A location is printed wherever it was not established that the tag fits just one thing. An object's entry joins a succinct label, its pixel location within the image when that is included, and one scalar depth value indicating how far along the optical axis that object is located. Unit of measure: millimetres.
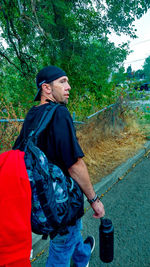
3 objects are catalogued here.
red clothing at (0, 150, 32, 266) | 820
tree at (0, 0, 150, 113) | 4105
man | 1135
